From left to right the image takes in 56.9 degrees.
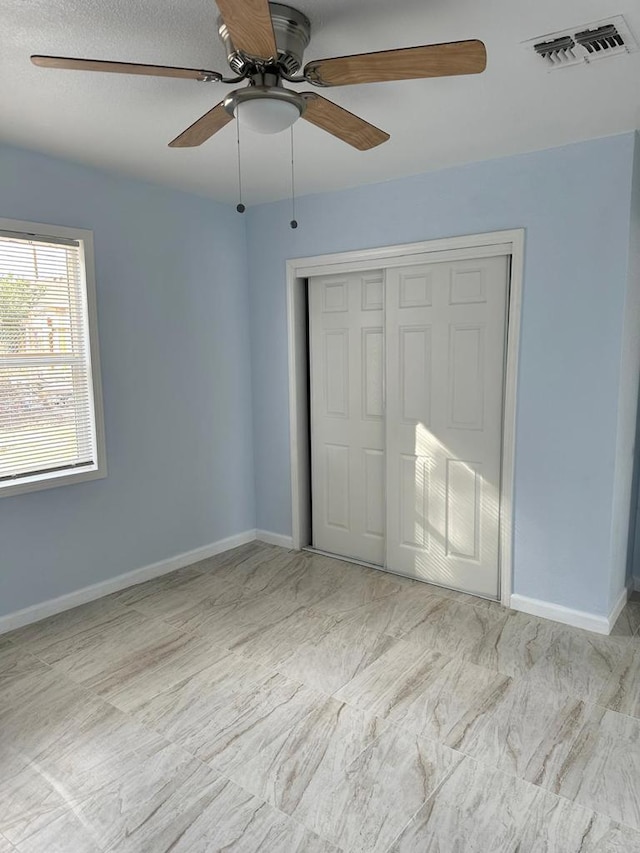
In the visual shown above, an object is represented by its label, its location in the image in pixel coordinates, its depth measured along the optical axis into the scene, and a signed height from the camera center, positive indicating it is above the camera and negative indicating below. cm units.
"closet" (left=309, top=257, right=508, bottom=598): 334 -37
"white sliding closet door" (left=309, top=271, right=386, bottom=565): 382 -38
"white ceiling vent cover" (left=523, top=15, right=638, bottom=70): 183 +100
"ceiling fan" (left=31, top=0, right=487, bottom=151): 152 +82
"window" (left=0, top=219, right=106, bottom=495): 298 -1
